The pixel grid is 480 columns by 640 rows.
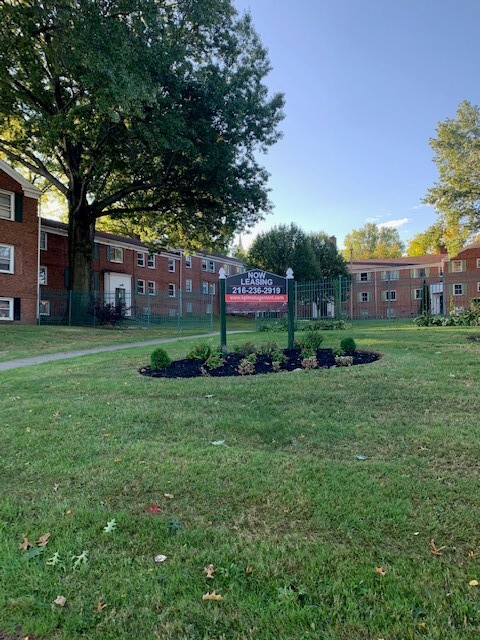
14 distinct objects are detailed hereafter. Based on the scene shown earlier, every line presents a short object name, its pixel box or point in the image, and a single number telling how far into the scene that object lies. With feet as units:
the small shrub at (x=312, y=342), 29.53
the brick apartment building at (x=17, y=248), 73.36
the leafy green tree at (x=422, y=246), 190.89
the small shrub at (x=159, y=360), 26.16
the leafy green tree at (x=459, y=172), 102.12
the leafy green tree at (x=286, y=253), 124.57
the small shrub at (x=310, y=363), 24.76
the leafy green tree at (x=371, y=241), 256.52
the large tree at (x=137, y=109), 46.60
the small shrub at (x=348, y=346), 27.73
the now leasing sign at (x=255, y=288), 31.14
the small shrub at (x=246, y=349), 29.12
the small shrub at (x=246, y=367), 24.31
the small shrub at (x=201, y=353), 28.17
